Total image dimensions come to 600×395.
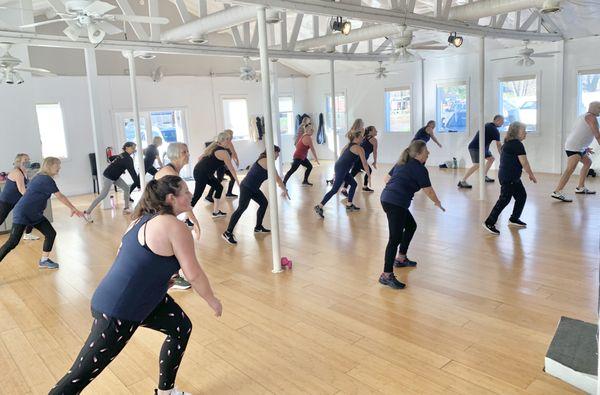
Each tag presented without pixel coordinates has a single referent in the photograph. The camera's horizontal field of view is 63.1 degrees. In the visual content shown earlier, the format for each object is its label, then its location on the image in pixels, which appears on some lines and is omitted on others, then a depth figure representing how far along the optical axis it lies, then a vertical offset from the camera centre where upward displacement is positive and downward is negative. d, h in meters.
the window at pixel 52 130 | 11.27 +0.13
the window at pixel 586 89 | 9.96 +0.42
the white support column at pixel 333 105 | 10.69 +0.37
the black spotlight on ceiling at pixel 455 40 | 7.83 +1.21
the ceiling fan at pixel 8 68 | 6.37 +0.94
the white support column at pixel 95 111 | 8.95 +0.42
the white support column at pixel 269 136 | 4.86 -0.11
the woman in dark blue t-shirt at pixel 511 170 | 5.82 -0.67
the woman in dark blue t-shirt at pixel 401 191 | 4.24 -0.63
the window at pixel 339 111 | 15.61 +0.34
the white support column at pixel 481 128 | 8.09 -0.22
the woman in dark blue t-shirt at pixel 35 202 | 5.07 -0.67
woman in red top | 9.54 -0.48
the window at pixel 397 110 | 13.80 +0.26
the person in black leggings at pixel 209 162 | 6.85 -0.48
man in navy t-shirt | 8.88 -0.53
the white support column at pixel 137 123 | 8.43 +0.15
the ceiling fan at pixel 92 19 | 3.98 +1.01
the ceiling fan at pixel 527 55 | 9.28 +1.10
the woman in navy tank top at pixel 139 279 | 2.19 -0.67
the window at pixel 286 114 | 16.02 +0.34
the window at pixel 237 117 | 14.33 +0.29
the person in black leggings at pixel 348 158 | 7.21 -0.54
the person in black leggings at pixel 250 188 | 6.19 -0.79
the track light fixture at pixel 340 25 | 6.85 +1.34
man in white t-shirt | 7.37 -0.47
